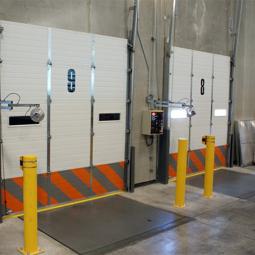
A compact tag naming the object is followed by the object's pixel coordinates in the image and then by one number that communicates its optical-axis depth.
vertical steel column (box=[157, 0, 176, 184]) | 6.67
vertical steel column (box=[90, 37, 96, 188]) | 5.63
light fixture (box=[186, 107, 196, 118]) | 6.99
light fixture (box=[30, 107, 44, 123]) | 4.70
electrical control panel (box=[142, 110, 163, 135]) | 6.34
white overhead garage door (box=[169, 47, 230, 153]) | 7.10
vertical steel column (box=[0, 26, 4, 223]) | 4.71
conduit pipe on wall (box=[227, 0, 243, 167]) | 8.22
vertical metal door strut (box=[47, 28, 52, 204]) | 5.12
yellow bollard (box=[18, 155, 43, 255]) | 3.84
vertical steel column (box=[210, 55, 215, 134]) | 7.96
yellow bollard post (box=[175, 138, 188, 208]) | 5.44
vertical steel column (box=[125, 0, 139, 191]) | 5.99
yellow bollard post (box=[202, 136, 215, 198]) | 5.96
